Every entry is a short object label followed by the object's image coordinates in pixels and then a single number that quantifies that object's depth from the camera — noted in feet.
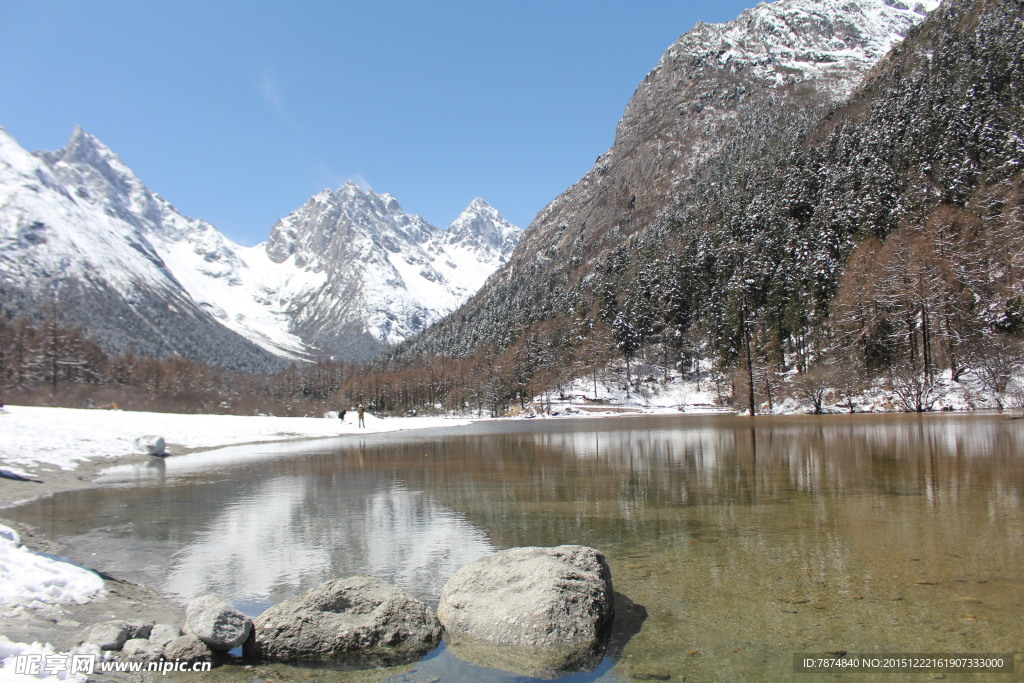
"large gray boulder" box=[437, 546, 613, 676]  21.83
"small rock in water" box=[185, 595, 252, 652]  21.67
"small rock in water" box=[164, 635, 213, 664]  20.93
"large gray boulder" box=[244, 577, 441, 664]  22.61
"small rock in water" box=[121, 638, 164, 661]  20.40
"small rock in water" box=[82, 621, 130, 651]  20.54
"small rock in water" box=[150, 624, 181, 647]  21.44
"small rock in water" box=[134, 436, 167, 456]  97.69
